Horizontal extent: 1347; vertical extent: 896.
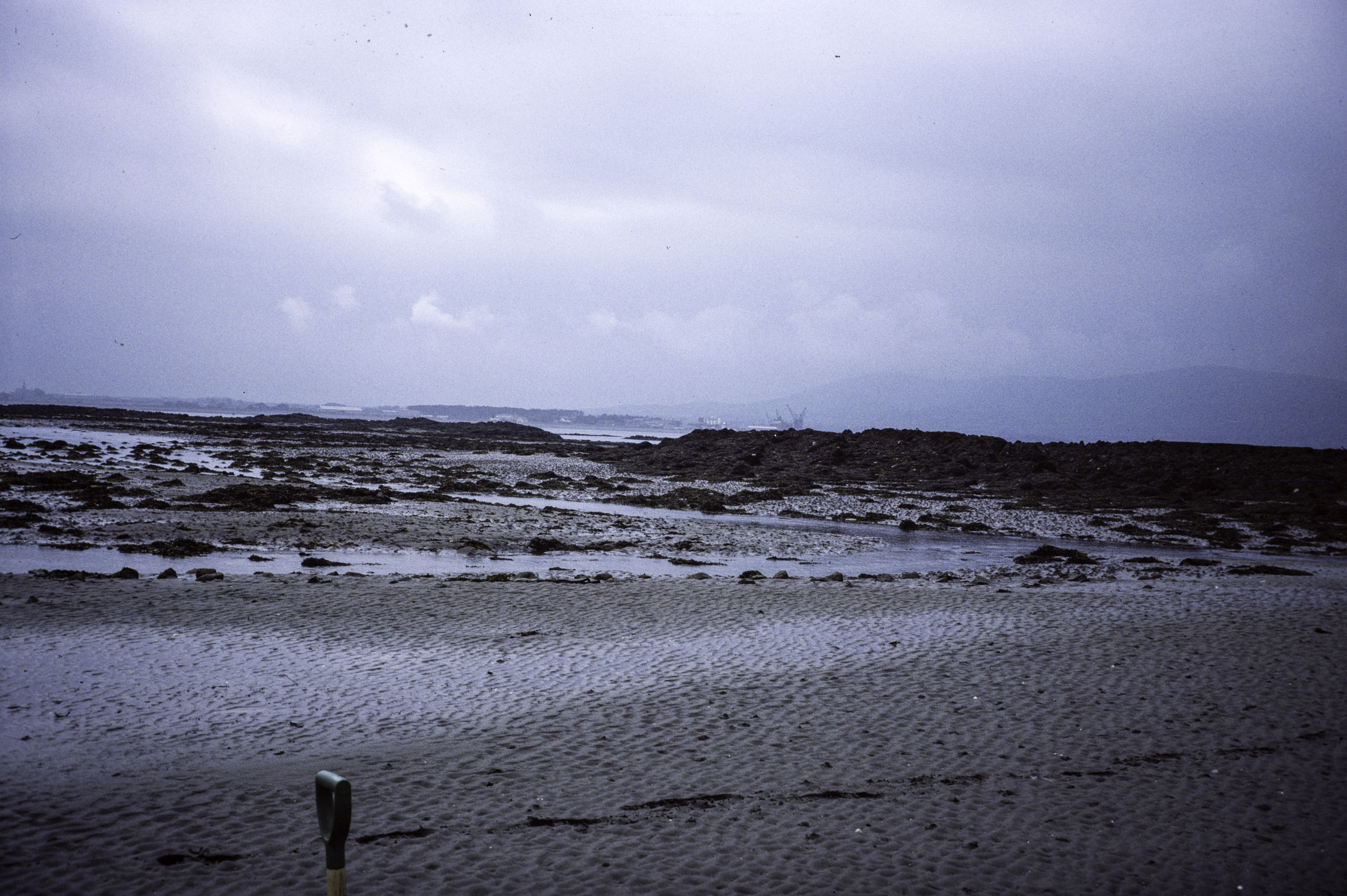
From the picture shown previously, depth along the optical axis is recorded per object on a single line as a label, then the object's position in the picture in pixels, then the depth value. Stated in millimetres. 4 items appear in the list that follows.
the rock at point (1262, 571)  19598
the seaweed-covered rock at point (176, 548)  17891
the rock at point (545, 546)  20828
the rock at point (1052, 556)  21500
